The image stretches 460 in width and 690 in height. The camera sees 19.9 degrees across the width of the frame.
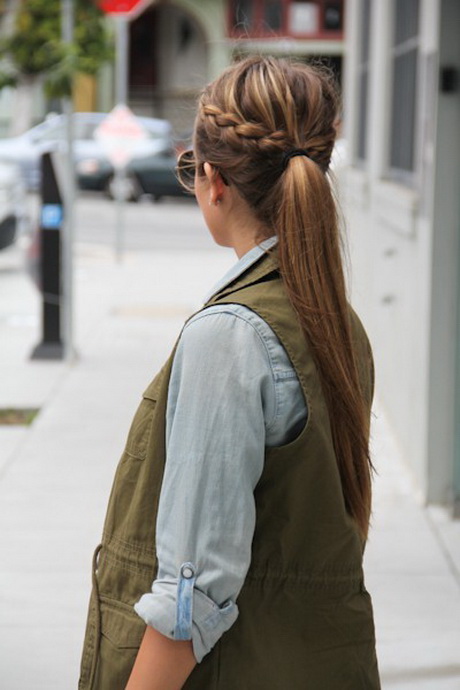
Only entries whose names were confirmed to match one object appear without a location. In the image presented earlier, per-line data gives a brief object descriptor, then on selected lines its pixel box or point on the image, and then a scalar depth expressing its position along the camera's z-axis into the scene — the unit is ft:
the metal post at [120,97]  56.59
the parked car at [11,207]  51.31
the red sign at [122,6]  42.83
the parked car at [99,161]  89.51
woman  5.92
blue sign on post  33.11
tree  32.65
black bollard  32.78
